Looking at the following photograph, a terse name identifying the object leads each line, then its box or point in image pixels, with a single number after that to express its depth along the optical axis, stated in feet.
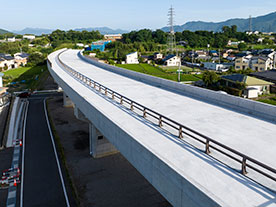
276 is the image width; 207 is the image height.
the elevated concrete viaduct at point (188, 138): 22.54
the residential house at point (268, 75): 177.74
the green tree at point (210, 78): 175.11
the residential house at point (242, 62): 252.62
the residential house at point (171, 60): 313.40
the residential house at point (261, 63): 241.76
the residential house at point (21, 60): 319.02
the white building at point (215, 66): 265.54
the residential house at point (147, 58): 341.10
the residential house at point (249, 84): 152.01
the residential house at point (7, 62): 289.35
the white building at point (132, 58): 323.12
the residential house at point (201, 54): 356.87
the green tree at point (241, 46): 428.15
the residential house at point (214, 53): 384.47
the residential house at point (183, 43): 486.63
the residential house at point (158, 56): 349.82
